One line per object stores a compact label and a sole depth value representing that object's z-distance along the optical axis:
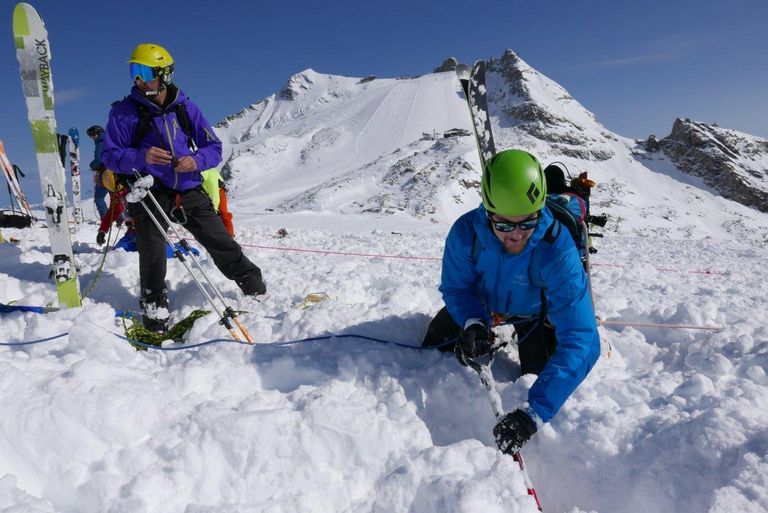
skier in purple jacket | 3.89
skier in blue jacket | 2.71
